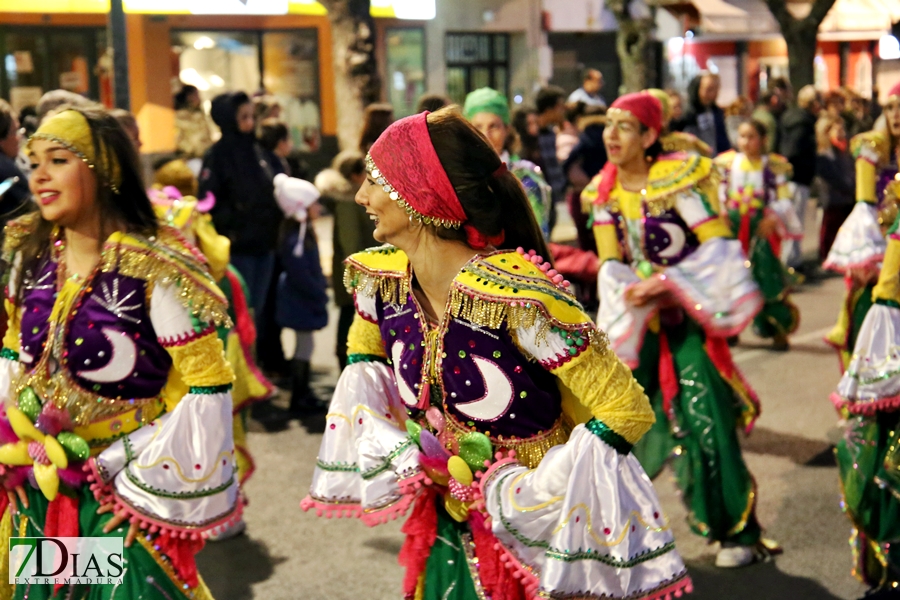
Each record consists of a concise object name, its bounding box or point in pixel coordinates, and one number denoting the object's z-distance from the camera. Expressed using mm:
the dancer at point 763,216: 9719
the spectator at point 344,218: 7488
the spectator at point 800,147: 13148
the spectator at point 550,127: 12242
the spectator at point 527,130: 13312
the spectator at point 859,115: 14289
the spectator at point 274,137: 8516
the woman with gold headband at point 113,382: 3289
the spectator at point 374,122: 6996
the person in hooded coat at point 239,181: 7668
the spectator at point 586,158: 9523
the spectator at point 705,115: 12109
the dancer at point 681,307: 4918
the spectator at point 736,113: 16930
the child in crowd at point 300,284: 7918
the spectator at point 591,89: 16250
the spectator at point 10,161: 5477
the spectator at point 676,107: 12289
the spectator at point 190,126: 10109
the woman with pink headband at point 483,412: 2760
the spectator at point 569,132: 12760
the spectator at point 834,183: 11615
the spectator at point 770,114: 14125
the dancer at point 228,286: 5664
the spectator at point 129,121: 5797
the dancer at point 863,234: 5938
